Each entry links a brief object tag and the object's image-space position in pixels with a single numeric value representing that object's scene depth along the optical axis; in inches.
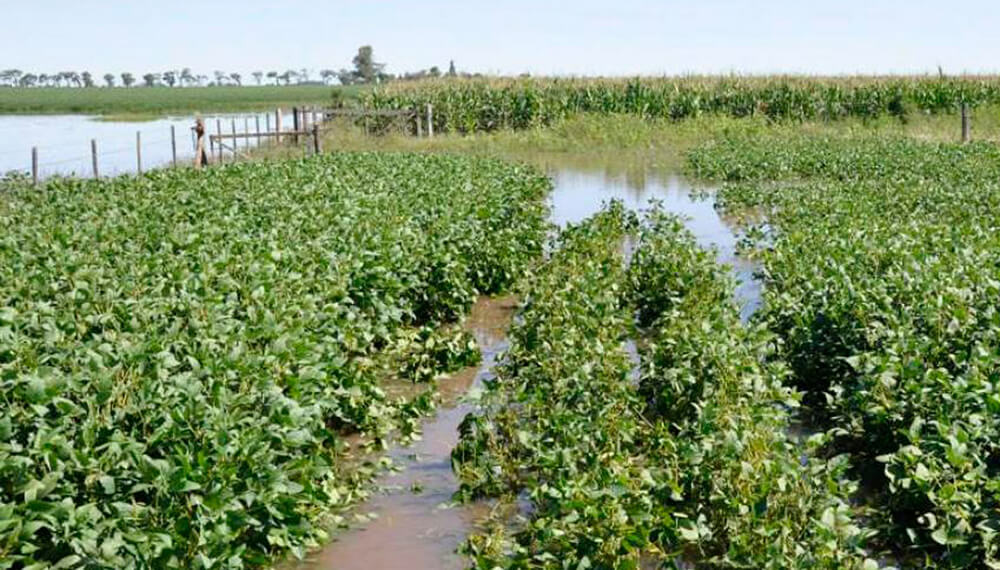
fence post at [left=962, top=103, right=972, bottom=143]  1316.4
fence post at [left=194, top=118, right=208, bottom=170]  1088.2
